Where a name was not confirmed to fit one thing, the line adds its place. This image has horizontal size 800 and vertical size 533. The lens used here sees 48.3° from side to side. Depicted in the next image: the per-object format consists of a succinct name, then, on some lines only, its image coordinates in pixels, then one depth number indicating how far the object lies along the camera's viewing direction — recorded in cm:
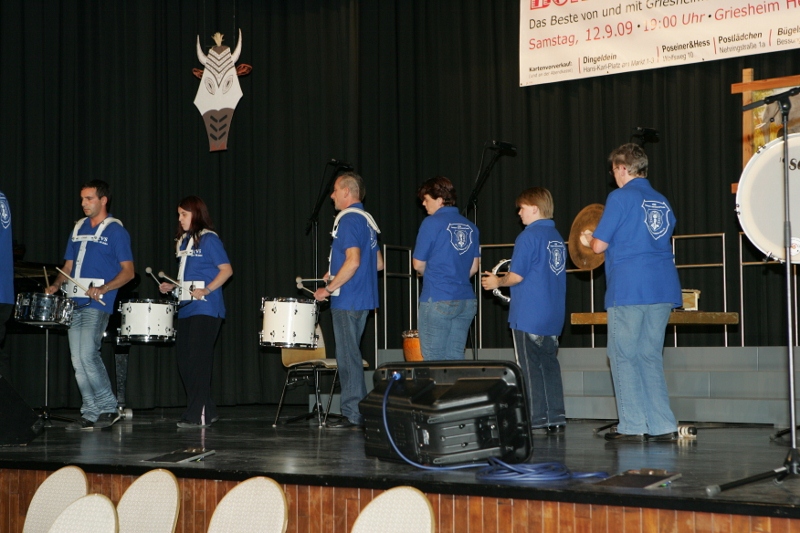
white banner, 738
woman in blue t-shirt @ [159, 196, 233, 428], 634
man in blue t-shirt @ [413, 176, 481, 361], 573
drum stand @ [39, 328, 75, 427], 675
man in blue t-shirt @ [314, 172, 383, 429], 606
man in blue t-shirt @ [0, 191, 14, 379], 554
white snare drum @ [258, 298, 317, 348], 603
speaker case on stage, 377
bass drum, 473
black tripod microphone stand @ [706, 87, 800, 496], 339
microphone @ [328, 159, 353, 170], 687
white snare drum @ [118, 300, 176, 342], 633
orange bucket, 713
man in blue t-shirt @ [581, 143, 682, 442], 488
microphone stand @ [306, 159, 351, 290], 736
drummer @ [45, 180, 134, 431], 635
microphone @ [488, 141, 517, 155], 698
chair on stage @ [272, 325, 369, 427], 655
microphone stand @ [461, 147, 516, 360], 700
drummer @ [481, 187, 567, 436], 554
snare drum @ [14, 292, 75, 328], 600
